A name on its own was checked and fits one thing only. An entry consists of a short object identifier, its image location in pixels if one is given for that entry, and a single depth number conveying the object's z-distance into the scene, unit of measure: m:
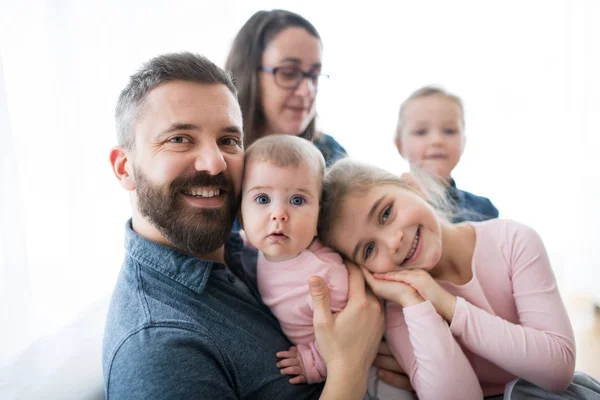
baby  1.27
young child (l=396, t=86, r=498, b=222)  1.92
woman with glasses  2.11
